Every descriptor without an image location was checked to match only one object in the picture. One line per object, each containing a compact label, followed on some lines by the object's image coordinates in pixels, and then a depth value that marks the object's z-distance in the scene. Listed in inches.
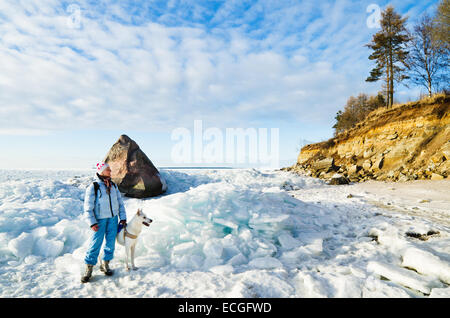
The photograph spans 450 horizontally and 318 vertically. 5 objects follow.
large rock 411.8
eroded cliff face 442.0
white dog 141.6
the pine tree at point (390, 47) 735.1
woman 133.0
